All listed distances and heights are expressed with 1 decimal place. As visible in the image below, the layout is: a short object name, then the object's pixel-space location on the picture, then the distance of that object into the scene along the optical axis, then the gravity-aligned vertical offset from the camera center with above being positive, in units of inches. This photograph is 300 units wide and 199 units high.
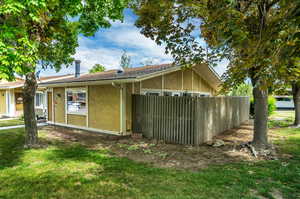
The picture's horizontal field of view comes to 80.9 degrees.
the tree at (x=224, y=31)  131.6 +79.2
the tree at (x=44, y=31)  138.2 +86.5
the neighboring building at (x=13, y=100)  676.1 -10.2
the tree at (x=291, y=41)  92.7 +29.9
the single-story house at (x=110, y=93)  341.1 +7.6
